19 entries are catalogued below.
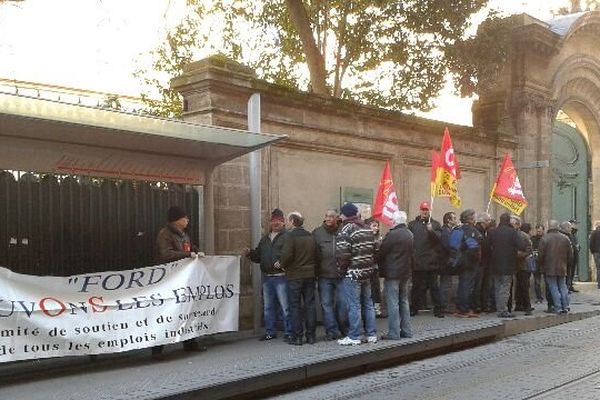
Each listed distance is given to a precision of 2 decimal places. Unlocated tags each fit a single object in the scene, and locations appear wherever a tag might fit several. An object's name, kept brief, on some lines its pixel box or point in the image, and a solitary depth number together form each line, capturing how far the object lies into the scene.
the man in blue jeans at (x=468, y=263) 11.65
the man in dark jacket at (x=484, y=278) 12.05
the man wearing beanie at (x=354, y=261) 8.85
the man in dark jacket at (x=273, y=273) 9.25
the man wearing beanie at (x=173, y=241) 8.24
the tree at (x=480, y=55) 15.12
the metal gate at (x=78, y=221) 7.50
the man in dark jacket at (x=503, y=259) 11.62
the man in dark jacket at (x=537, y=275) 14.74
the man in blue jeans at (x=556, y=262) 12.45
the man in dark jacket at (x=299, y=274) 8.95
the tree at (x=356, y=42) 14.83
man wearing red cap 11.47
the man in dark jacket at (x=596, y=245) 16.94
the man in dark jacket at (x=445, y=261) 11.64
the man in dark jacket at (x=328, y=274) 9.14
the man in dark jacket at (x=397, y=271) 9.34
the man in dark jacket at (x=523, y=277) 12.09
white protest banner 6.83
